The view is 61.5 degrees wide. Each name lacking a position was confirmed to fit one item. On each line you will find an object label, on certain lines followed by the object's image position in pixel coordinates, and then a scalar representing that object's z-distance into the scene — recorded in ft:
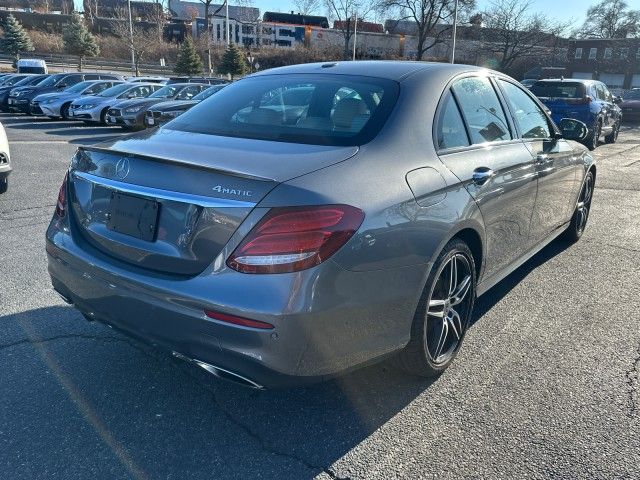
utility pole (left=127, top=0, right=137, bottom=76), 139.95
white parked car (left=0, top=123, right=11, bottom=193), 21.84
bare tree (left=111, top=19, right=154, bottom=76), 144.63
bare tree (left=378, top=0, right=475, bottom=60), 159.12
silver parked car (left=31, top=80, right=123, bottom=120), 61.98
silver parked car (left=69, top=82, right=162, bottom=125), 56.54
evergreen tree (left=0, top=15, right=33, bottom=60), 183.35
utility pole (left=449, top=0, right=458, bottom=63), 102.00
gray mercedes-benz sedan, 6.84
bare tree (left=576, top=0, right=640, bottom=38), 202.76
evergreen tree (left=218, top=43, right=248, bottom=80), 136.36
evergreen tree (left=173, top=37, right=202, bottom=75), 138.82
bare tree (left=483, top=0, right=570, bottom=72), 154.81
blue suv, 43.34
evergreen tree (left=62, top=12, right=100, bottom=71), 163.02
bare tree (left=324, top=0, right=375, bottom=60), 177.88
